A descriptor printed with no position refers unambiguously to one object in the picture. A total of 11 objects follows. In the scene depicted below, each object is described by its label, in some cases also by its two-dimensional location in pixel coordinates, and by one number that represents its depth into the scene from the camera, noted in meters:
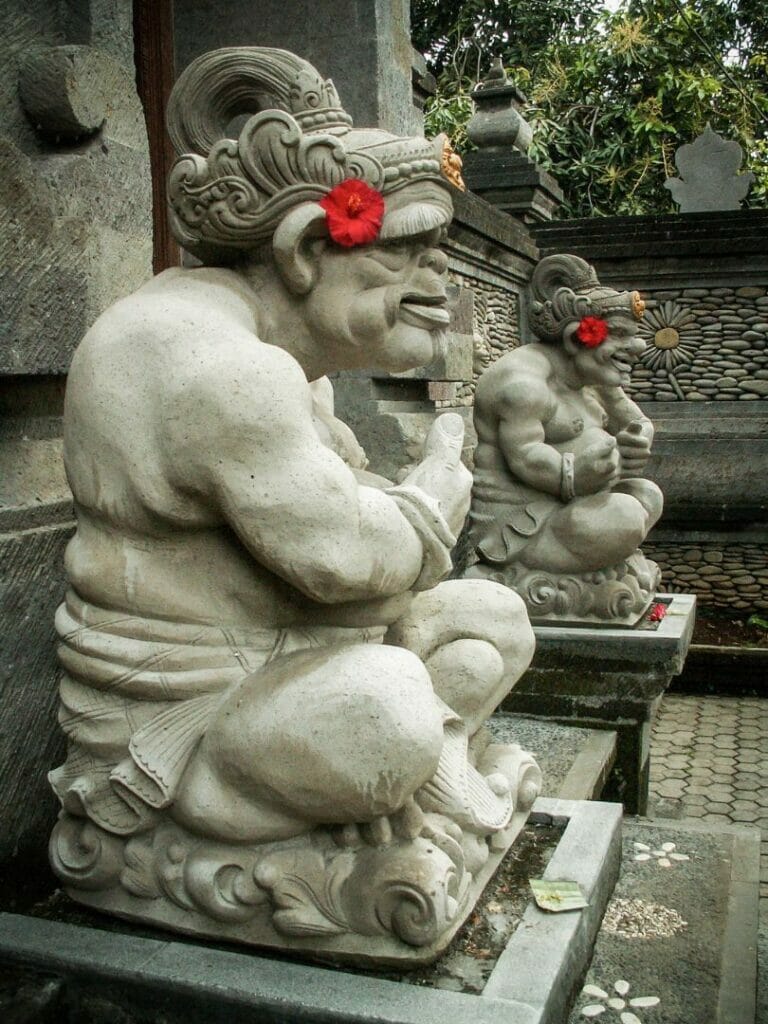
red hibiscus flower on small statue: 5.17
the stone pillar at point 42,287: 2.67
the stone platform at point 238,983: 2.01
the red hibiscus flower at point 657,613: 5.35
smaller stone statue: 5.14
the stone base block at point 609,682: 4.95
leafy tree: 14.48
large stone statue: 2.05
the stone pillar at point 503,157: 10.02
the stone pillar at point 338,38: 5.14
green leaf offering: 2.43
